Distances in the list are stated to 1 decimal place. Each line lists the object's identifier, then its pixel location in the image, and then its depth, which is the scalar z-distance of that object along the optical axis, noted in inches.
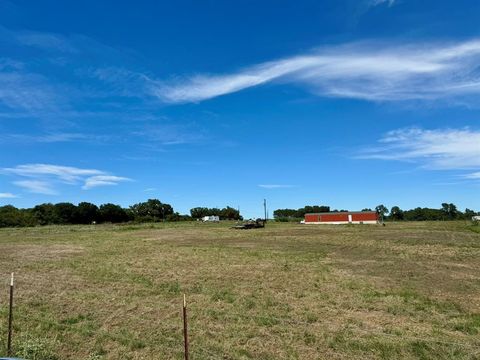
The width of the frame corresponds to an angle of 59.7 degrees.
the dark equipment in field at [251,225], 3093.0
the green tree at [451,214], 7017.7
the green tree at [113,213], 6668.3
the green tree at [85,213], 6338.6
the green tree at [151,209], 7342.5
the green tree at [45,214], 6061.0
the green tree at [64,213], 6173.7
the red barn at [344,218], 4276.6
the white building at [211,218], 6562.0
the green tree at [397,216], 7662.4
